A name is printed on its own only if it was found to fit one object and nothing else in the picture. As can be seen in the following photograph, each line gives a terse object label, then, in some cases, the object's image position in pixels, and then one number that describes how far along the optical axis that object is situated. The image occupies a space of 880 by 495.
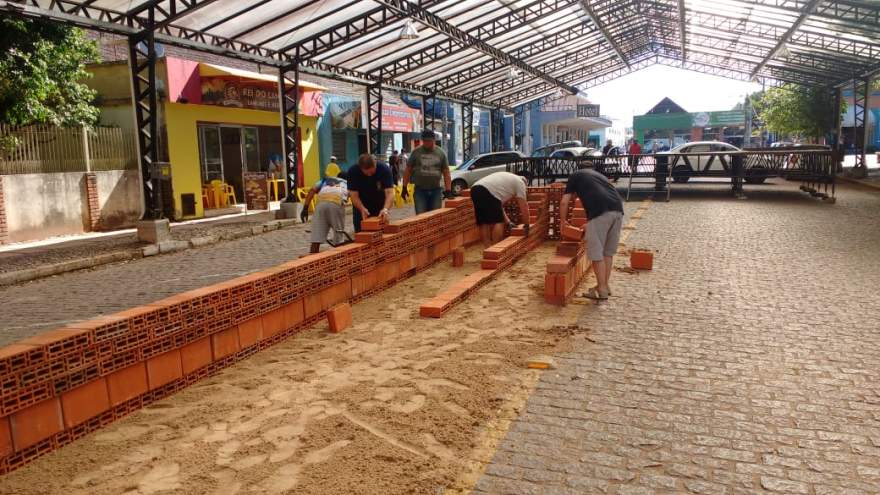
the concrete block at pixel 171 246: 11.77
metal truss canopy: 13.34
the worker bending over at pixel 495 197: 9.03
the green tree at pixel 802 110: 32.22
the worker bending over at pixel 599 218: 6.71
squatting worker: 8.10
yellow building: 16.38
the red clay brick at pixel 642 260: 8.38
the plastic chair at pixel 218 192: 18.17
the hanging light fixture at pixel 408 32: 14.32
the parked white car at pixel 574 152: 26.55
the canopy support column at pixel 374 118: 22.08
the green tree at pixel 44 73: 12.69
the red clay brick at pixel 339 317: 5.86
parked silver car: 21.25
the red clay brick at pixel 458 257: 9.20
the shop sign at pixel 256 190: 18.36
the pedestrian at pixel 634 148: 29.31
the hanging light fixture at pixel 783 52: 24.00
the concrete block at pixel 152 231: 11.91
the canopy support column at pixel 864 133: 26.53
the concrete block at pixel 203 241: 12.44
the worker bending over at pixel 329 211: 8.42
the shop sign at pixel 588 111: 60.22
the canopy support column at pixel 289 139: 16.53
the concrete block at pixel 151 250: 11.37
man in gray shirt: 9.55
